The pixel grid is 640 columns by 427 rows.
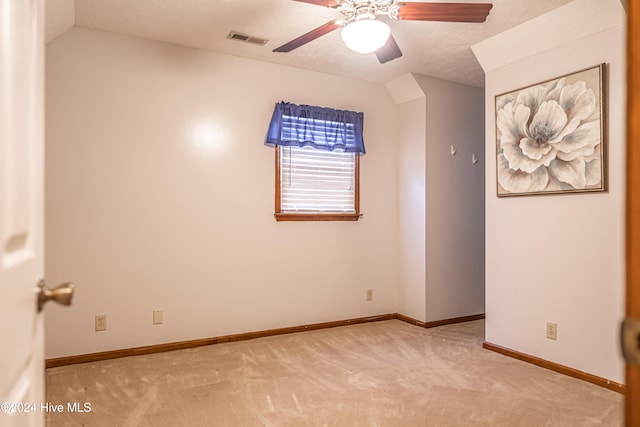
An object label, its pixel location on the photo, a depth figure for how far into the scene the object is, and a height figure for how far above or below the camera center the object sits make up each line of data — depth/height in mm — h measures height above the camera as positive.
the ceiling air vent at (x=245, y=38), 3280 +1393
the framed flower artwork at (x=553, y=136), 2791 +549
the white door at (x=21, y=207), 676 +14
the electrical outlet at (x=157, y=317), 3412 -823
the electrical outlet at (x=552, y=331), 3057 -856
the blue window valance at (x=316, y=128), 3881 +822
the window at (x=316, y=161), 3934 +510
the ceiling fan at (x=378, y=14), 2275 +1111
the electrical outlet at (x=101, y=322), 3203 -810
